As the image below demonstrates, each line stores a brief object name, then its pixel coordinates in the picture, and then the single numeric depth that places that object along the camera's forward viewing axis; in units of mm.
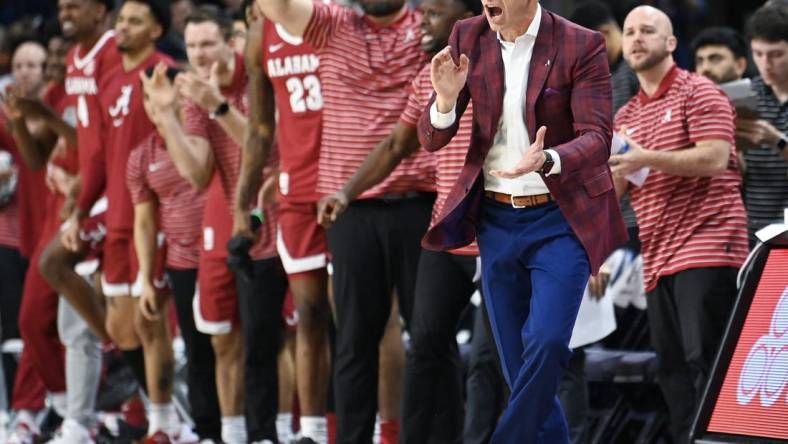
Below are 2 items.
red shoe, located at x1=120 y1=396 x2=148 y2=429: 20625
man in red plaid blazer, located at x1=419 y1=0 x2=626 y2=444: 11883
